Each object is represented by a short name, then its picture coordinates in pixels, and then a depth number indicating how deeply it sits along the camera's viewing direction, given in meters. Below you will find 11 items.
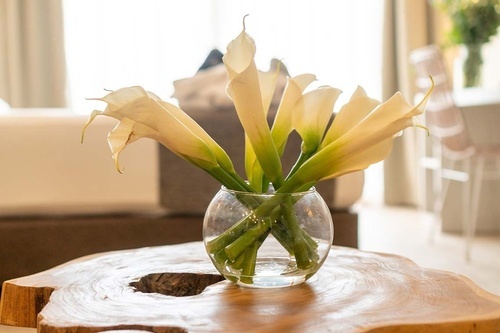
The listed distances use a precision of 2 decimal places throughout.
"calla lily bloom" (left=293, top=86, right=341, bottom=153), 1.16
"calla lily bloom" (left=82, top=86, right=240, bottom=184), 1.04
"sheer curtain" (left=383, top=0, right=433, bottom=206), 5.38
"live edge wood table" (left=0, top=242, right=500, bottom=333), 0.95
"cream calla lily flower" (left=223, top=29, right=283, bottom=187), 1.06
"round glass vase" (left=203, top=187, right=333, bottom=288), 1.08
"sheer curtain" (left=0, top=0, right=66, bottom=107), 5.09
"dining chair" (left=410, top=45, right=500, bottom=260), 3.53
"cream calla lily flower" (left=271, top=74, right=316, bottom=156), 1.15
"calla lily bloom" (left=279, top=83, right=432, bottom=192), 1.07
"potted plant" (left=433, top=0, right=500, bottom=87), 4.18
